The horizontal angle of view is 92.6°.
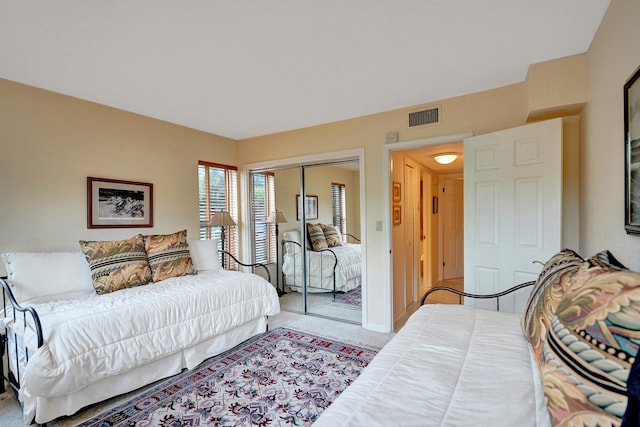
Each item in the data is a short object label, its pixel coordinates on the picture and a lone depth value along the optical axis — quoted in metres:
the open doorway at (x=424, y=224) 3.80
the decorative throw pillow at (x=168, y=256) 3.07
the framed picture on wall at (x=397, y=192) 3.70
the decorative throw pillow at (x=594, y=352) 0.71
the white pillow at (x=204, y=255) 3.58
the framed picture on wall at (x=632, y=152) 1.37
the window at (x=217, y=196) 4.25
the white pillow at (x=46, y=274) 2.37
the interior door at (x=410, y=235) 4.21
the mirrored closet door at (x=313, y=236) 3.94
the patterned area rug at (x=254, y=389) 2.03
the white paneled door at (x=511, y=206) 2.40
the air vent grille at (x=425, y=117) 3.19
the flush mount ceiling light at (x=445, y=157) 4.21
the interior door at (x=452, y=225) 6.21
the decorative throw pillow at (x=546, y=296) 1.20
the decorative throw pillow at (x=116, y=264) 2.67
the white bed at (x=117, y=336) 1.88
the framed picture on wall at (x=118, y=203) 3.13
